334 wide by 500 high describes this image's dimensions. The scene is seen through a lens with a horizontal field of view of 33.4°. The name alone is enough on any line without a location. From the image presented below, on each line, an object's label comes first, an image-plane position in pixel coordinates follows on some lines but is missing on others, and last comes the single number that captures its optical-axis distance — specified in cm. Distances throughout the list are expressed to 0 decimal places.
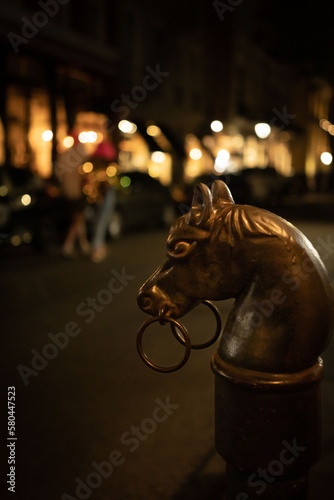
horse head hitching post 169
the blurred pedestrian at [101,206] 1041
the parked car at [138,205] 1384
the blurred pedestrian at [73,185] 1024
